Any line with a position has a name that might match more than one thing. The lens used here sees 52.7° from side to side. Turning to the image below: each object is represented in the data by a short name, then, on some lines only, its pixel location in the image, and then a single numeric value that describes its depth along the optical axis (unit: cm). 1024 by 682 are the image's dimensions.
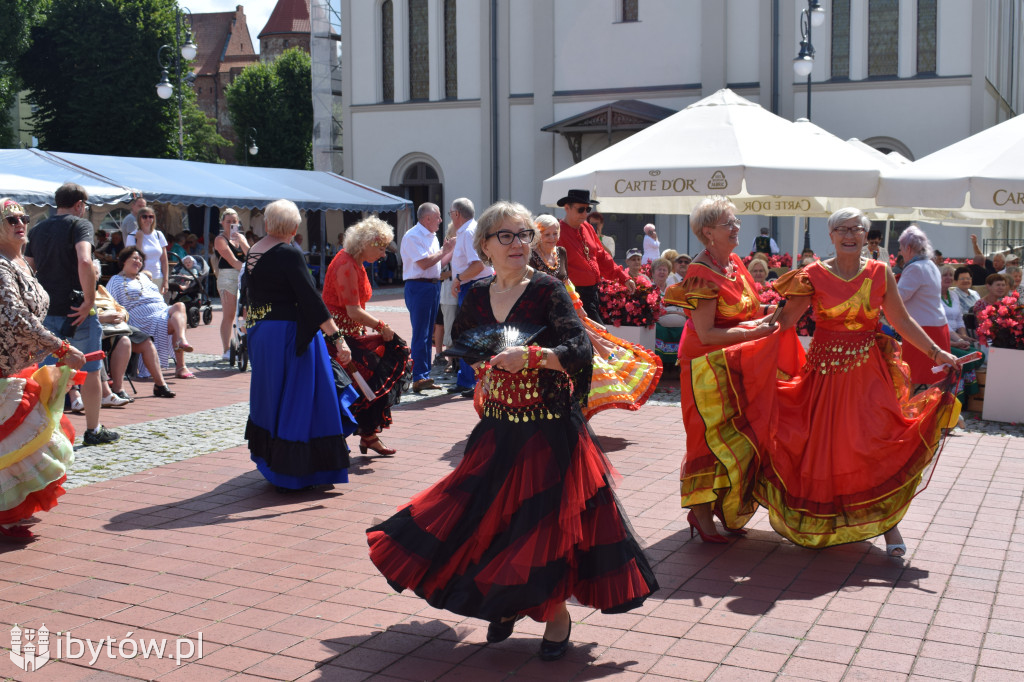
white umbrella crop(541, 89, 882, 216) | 956
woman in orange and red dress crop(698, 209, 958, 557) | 527
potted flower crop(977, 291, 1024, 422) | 927
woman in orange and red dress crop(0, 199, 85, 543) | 557
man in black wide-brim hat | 859
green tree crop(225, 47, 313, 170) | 5872
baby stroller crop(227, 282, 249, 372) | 1221
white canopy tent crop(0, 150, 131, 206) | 1595
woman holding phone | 1291
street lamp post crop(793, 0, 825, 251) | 2362
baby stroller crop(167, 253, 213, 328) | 1519
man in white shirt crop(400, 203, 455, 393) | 1100
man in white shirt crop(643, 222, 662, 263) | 1970
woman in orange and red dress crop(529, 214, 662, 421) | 753
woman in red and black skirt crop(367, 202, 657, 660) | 382
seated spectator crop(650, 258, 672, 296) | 1353
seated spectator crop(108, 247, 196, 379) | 1102
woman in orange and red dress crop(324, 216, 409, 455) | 732
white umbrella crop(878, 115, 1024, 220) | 890
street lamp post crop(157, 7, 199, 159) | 3121
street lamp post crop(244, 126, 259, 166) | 5768
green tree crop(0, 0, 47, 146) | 4381
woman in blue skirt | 650
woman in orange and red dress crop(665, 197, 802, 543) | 535
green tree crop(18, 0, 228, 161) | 4400
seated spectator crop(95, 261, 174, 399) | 984
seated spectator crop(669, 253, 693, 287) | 1317
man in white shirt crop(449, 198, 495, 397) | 1089
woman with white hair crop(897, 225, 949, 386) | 892
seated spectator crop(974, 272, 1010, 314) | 1091
